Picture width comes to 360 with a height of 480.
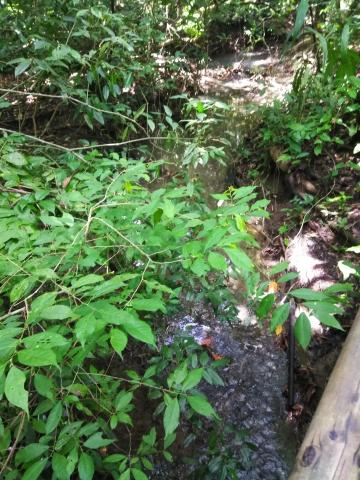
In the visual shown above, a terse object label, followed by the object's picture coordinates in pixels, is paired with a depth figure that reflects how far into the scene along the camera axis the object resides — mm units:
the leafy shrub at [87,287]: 875
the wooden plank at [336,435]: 1080
